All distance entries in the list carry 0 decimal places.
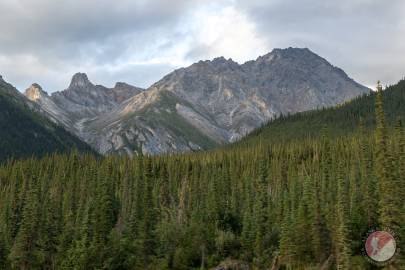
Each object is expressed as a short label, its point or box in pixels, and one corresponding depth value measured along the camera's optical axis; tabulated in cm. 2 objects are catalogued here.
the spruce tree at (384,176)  5588
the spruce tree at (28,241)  8712
